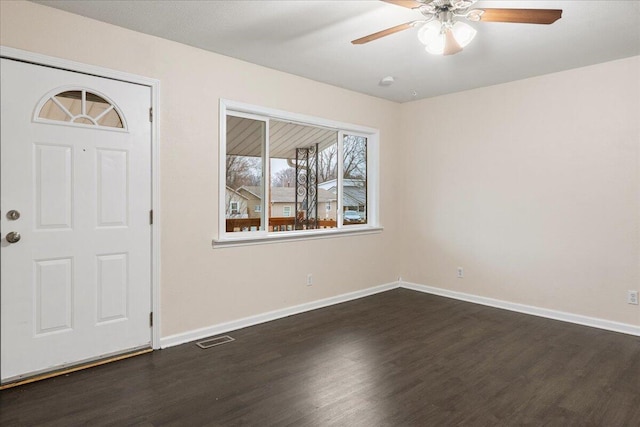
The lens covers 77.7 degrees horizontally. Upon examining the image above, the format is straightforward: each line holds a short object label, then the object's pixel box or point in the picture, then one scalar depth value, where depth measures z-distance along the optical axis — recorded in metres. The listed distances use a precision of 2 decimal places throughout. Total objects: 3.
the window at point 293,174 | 3.79
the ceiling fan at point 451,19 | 2.15
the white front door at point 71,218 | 2.53
